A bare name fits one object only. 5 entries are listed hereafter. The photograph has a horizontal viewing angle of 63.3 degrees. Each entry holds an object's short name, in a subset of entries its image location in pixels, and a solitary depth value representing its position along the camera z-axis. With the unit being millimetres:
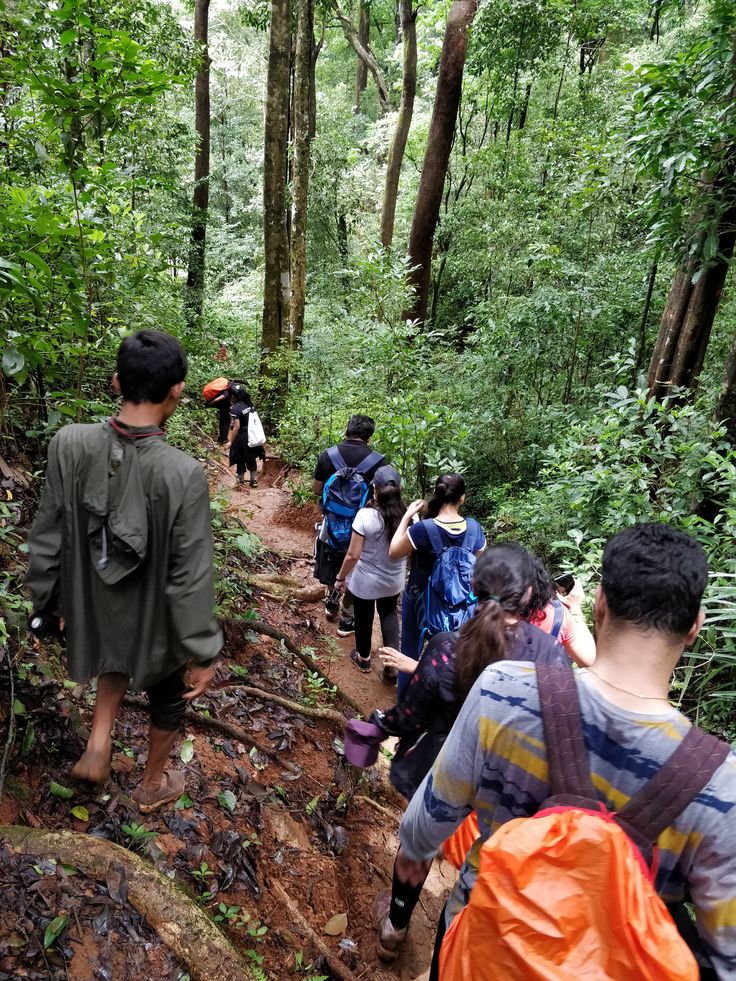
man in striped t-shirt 1290
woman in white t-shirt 4793
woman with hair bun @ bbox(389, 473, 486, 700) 3693
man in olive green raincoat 2215
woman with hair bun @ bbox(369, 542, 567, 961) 2217
